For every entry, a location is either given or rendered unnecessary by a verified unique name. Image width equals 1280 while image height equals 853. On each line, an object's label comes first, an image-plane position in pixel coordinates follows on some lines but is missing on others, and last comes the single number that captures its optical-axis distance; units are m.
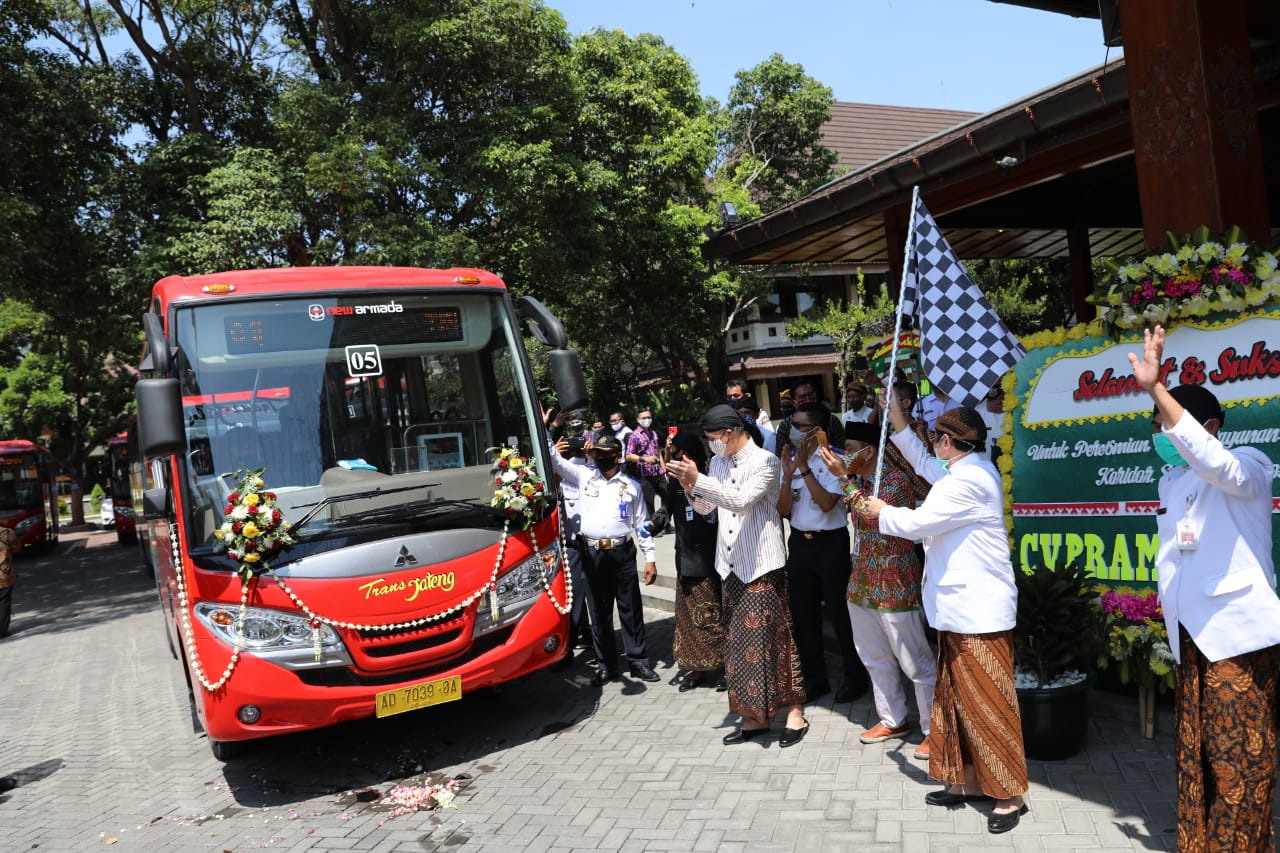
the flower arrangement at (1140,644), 4.41
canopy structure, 4.24
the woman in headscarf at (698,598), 6.43
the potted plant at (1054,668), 4.47
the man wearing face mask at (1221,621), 3.09
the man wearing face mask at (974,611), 3.93
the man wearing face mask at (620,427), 11.92
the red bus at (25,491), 21.73
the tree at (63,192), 13.95
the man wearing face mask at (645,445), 9.59
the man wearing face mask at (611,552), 6.61
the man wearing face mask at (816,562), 5.56
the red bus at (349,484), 4.96
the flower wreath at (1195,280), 4.07
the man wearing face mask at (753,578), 5.14
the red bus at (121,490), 23.33
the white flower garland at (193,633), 4.89
